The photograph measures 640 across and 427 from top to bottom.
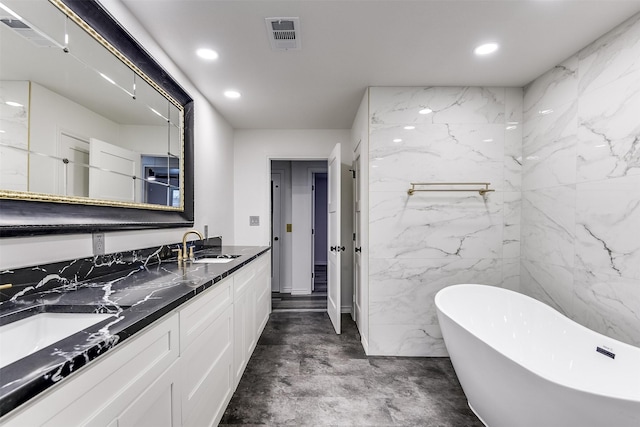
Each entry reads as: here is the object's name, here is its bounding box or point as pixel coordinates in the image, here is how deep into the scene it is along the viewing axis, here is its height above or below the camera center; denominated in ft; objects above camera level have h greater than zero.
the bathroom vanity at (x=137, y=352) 1.91 -1.29
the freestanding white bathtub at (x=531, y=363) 3.44 -2.51
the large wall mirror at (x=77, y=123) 3.27 +1.50
